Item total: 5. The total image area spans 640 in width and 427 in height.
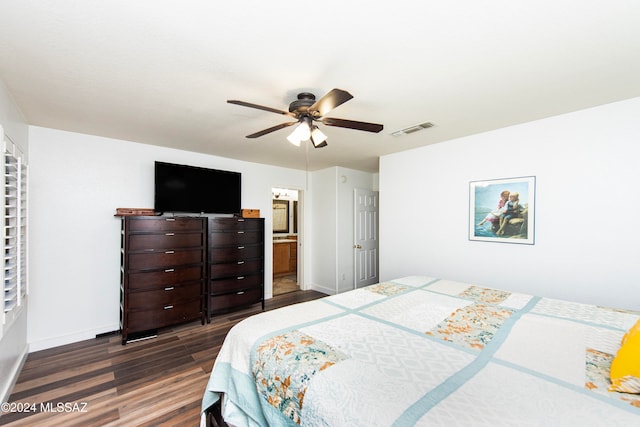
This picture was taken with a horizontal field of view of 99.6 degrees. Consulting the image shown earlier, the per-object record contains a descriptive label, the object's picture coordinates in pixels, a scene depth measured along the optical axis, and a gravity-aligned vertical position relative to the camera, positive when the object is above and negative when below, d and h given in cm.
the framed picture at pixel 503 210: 273 +4
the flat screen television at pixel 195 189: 342 +33
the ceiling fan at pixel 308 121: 195 +69
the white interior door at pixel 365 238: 504 -47
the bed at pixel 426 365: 90 -65
